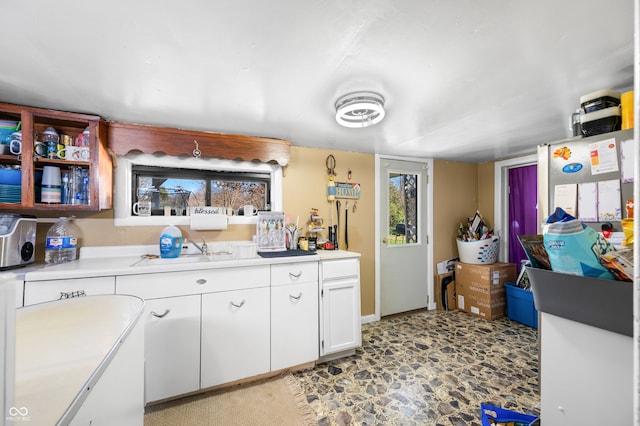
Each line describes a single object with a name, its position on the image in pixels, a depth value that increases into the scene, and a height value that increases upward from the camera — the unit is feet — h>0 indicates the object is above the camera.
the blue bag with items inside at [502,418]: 4.35 -3.72
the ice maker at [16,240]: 5.27 -0.57
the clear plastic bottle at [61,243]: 6.16 -0.72
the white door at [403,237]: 10.66 -1.04
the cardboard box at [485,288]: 10.25 -3.13
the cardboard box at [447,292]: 11.62 -3.70
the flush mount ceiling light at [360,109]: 5.35 +2.33
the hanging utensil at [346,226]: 9.82 -0.50
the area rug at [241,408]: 5.33 -4.40
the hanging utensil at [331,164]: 9.68 +1.88
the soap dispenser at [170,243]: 6.69 -0.79
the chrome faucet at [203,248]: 7.38 -1.02
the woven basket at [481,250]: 10.84 -1.62
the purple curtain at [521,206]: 10.69 +0.31
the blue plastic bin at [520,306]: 9.47 -3.64
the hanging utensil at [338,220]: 9.73 -0.26
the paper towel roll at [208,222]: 7.63 -0.26
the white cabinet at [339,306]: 7.34 -2.77
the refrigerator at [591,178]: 4.01 +0.61
